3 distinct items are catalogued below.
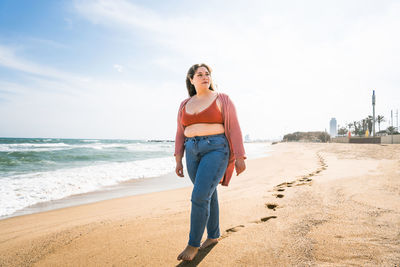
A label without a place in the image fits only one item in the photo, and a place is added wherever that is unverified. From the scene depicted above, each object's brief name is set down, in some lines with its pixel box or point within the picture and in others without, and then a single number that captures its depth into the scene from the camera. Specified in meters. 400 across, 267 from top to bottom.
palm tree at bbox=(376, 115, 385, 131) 76.94
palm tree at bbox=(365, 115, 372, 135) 74.54
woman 1.97
